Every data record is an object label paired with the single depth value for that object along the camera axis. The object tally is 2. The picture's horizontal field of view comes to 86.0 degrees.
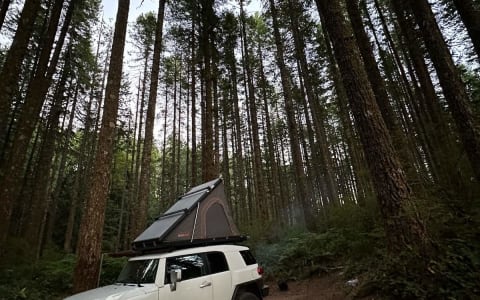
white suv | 3.77
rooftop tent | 4.67
